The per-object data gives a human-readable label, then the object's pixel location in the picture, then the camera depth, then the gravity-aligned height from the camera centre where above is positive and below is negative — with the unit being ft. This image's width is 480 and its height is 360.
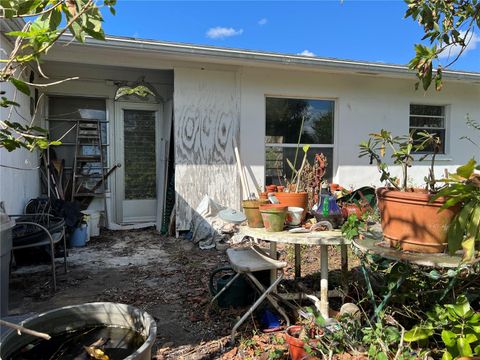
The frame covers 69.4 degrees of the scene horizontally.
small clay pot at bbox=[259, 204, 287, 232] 8.07 -1.20
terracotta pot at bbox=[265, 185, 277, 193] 10.56 -0.72
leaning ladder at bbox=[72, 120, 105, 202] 20.74 +0.22
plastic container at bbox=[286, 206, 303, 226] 8.66 -1.28
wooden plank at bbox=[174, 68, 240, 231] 18.83 +1.52
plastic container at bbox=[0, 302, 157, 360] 5.37 -2.52
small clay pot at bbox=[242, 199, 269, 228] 8.77 -1.21
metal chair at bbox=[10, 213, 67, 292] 11.54 -2.51
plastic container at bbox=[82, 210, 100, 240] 18.87 -3.17
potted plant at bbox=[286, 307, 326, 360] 6.88 -3.55
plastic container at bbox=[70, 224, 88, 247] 17.25 -3.63
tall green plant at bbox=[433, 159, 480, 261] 4.49 -0.60
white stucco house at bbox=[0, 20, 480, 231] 18.43 +3.18
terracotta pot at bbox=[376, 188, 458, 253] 6.08 -1.01
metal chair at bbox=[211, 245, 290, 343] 8.21 -2.50
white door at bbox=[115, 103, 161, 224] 21.62 +0.30
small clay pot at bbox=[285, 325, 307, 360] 6.96 -3.69
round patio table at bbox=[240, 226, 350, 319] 7.54 -1.62
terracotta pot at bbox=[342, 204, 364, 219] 8.70 -1.14
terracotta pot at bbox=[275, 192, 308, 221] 9.11 -0.88
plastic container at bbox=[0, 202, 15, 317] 6.11 -1.65
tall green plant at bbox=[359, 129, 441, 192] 6.91 +0.22
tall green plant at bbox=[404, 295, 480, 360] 5.81 -2.91
